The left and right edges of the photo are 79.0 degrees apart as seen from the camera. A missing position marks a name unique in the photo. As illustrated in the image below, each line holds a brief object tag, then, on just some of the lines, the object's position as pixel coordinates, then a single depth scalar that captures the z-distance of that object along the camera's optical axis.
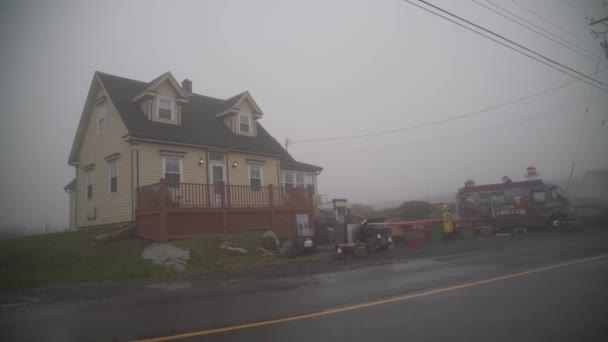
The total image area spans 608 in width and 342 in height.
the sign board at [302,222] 19.28
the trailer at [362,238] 14.71
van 21.70
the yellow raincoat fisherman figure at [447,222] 20.34
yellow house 17.50
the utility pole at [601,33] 19.39
